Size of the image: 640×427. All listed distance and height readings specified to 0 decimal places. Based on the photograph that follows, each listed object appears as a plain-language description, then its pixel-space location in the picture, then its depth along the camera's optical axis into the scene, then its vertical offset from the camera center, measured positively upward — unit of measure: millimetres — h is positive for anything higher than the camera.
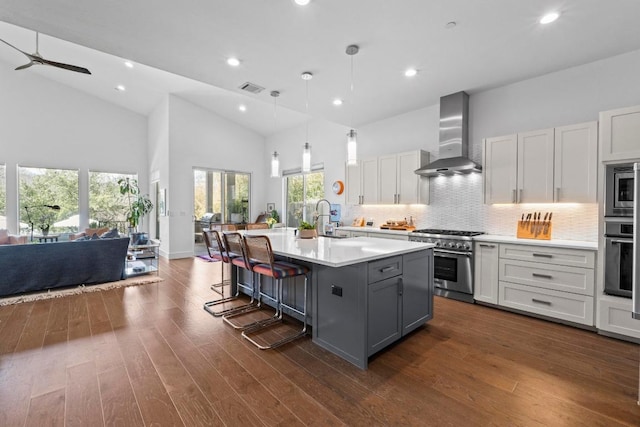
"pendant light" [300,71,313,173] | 3447 +725
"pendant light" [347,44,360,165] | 2861 +725
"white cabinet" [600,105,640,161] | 2549 +712
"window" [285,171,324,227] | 6875 +383
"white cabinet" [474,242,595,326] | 2842 -754
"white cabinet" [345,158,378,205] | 5051 +506
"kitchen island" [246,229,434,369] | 2137 -688
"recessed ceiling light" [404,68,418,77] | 3359 +1663
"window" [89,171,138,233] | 7562 +207
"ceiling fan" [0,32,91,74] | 4020 +2116
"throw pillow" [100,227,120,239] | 4655 -425
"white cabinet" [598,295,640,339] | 2557 -979
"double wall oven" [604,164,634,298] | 2572 -172
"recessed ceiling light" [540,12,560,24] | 2369 +1640
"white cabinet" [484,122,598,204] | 3045 +529
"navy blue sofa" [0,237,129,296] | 3777 -787
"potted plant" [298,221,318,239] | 3277 -243
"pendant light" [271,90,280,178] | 3914 +647
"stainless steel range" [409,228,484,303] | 3617 -683
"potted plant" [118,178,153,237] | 7439 +206
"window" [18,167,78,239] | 6684 +286
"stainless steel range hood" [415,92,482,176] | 4020 +1087
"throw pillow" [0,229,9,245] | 5343 -535
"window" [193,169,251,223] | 7352 +404
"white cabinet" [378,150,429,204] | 4484 +517
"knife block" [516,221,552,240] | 3432 -236
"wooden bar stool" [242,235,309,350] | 2518 -547
